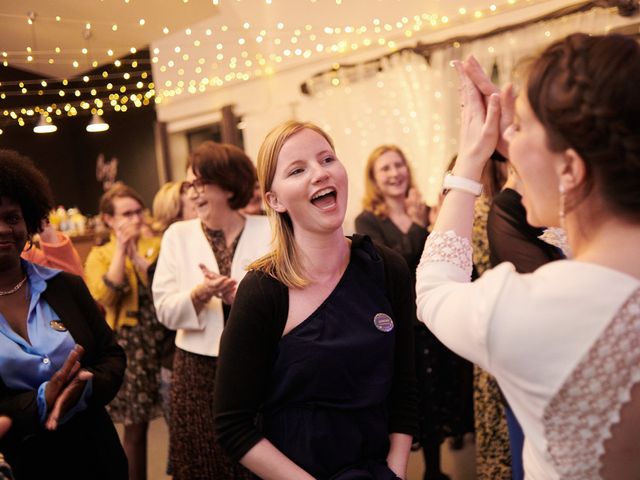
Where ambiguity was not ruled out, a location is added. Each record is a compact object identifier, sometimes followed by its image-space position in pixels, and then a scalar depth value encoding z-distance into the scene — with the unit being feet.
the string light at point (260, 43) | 15.48
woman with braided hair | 2.74
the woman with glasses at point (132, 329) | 10.30
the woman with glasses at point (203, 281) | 7.82
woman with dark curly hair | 4.90
